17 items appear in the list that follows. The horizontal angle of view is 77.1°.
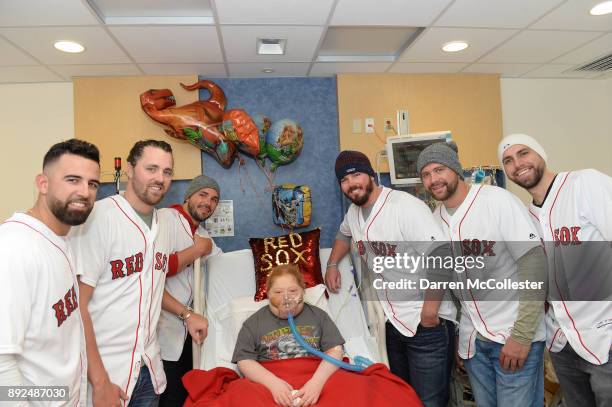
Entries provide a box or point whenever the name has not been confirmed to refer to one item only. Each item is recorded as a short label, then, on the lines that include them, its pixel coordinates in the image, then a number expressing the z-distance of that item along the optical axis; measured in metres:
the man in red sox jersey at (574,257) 1.55
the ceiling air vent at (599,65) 3.18
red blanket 1.60
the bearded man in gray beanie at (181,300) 2.03
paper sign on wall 3.11
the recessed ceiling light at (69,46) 2.42
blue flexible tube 1.82
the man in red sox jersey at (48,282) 1.06
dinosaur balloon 2.82
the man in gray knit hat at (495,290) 1.62
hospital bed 2.18
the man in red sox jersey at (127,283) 1.46
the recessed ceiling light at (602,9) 2.25
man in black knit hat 1.91
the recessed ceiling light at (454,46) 2.70
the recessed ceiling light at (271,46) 2.59
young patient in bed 1.84
